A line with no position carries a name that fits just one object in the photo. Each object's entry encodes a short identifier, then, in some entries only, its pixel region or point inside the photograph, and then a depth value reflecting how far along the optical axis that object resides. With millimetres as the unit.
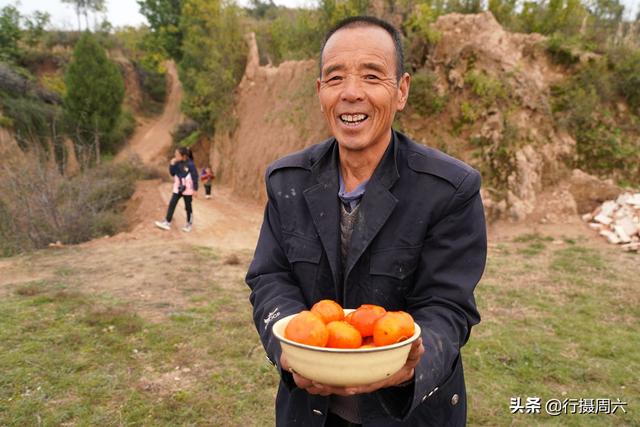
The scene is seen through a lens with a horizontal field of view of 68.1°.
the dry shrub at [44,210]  9078
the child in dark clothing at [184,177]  9391
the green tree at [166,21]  25188
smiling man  1548
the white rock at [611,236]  8367
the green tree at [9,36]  25028
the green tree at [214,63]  16375
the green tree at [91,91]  18484
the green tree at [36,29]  27872
